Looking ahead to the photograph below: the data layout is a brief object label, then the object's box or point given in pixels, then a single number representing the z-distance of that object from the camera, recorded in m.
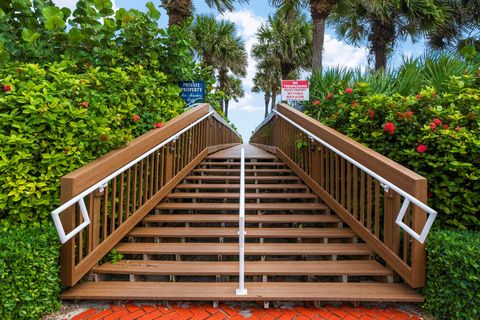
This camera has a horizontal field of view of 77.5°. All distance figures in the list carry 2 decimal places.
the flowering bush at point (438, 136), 2.96
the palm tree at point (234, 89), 23.70
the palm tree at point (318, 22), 8.52
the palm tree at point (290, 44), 17.70
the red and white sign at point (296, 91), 5.86
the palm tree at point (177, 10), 7.42
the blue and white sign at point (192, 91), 6.85
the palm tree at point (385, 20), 10.10
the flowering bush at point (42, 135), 2.71
